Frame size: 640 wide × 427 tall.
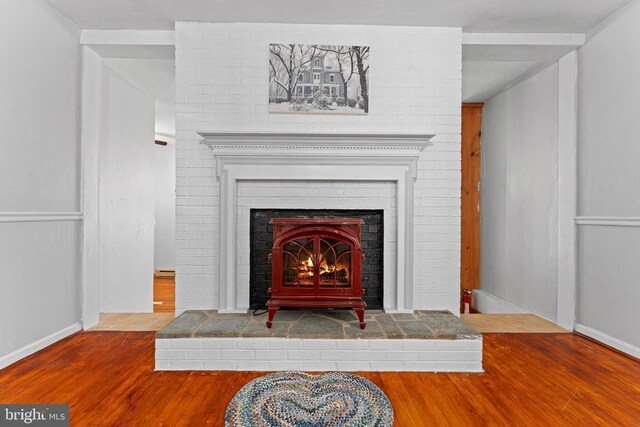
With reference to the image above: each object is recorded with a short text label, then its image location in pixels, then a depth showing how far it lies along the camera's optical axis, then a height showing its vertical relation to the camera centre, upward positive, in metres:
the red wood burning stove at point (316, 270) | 2.30 -0.37
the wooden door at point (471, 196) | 4.26 +0.24
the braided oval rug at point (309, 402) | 1.60 -0.94
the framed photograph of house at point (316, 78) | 2.74 +1.07
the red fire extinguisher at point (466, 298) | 4.16 -0.98
